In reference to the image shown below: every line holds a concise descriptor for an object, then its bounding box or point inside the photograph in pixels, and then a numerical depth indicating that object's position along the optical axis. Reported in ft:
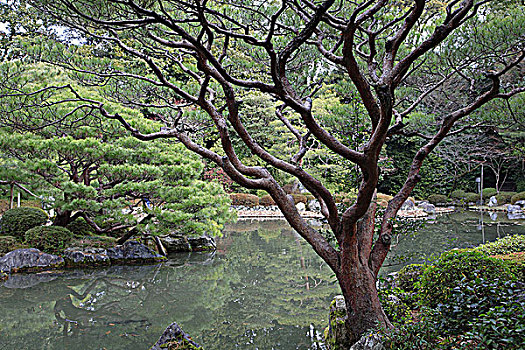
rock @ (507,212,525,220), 36.91
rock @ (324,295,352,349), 8.59
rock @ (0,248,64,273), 18.15
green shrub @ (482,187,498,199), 50.79
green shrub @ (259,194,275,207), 49.57
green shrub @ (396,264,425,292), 11.01
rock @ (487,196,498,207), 47.60
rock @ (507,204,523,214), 42.19
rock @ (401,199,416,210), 44.98
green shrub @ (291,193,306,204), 48.80
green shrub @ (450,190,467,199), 51.85
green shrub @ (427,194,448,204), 52.29
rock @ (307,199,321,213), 45.11
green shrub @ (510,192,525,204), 45.44
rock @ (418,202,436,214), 44.73
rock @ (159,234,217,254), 23.52
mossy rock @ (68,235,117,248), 20.06
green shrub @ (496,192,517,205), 47.85
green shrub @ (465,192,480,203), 51.13
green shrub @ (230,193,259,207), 48.80
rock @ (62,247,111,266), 19.21
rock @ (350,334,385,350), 7.34
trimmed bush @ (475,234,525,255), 13.15
